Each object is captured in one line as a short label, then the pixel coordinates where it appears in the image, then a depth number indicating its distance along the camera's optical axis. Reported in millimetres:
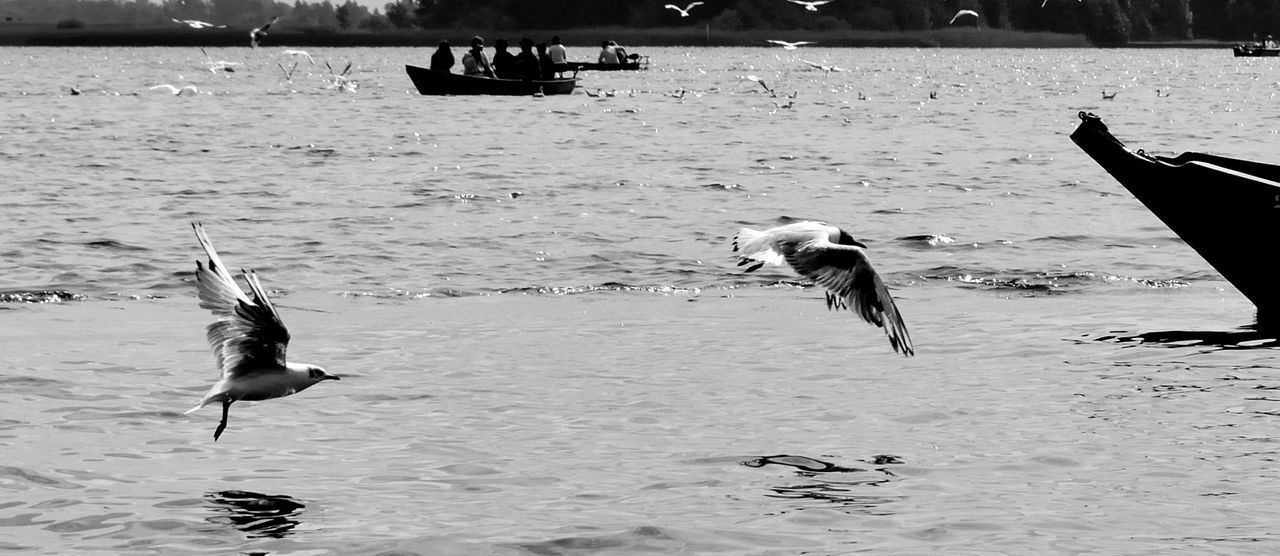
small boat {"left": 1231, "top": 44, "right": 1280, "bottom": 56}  153712
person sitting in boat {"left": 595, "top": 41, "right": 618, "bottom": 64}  89812
